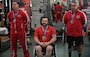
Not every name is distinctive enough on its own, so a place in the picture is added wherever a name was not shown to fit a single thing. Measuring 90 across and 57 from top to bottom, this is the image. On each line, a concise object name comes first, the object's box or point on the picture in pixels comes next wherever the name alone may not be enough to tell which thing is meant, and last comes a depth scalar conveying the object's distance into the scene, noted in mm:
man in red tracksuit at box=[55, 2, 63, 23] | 11245
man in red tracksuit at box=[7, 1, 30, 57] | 5656
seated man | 5066
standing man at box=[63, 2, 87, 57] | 5770
